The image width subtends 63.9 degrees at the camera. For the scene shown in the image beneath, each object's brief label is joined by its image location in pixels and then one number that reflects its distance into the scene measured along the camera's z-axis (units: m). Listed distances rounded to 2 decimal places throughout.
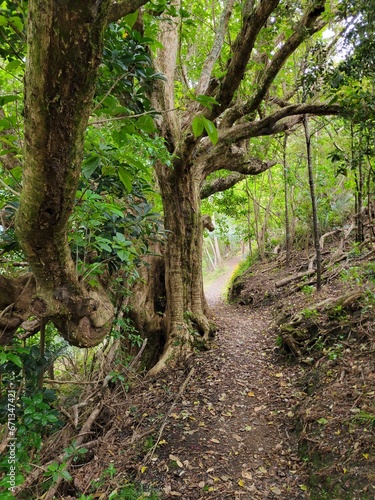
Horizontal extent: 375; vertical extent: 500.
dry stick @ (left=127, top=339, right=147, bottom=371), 4.69
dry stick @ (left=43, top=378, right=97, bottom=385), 2.66
